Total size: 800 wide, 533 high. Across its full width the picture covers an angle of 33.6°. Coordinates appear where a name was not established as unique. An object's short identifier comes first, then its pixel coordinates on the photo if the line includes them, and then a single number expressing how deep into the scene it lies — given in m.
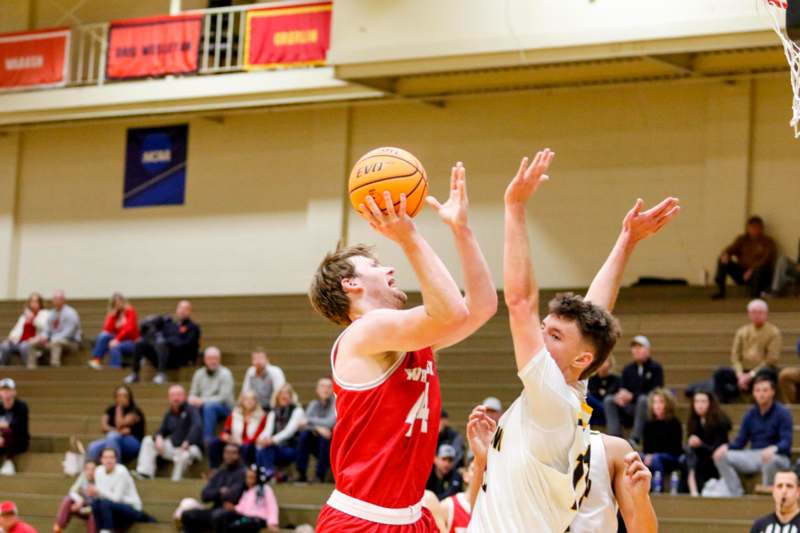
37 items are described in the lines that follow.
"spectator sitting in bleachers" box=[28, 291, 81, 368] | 20.41
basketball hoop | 7.43
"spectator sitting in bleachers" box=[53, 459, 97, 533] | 15.07
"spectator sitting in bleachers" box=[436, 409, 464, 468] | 13.91
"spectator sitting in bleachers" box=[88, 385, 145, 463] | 16.25
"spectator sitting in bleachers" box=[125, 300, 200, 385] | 18.62
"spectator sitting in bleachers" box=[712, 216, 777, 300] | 17.33
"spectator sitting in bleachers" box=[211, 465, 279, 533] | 14.04
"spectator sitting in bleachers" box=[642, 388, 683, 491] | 13.09
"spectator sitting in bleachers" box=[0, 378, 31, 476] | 17.31
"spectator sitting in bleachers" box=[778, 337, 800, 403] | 13.91
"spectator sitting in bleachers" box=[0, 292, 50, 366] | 20.56
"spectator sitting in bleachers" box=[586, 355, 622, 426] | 14.05
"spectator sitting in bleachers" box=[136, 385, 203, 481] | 16.20
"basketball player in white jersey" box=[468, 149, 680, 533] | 4.41
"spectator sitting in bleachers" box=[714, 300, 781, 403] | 14.37
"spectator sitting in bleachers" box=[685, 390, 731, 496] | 12.82
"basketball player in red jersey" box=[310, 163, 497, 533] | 4.48
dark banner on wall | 23.36
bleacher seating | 15.17
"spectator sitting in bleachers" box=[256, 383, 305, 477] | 15.06
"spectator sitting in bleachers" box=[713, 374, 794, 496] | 12.53
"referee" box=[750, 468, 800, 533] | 10.19
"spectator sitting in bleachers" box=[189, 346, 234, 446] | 16.56
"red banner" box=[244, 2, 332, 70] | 19.55
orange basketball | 5.00
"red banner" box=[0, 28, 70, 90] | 21.98
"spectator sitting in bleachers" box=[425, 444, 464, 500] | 13.49
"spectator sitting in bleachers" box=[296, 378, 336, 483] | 15.04
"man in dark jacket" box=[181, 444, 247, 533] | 14.29
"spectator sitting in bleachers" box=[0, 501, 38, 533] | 13.02
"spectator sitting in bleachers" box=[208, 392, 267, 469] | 15.31
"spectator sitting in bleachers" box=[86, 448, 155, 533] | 14.72
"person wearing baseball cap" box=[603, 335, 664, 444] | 13.80
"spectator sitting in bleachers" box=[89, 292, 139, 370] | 19.55
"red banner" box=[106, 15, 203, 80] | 20.84
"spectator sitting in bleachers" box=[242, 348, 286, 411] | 16.30
